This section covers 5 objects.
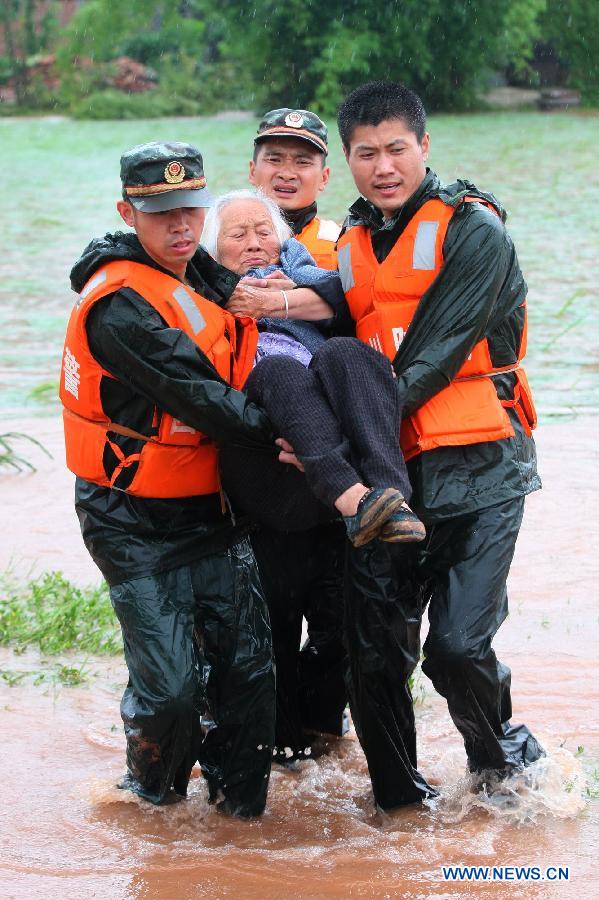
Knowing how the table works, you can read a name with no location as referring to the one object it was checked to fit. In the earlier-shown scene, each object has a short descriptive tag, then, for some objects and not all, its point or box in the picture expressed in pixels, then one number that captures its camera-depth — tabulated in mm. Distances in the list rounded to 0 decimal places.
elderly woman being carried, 7762
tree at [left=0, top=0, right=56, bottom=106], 105237
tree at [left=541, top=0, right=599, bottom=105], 92687
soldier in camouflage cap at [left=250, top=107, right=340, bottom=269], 10625
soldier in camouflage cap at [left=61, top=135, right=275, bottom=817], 8242
